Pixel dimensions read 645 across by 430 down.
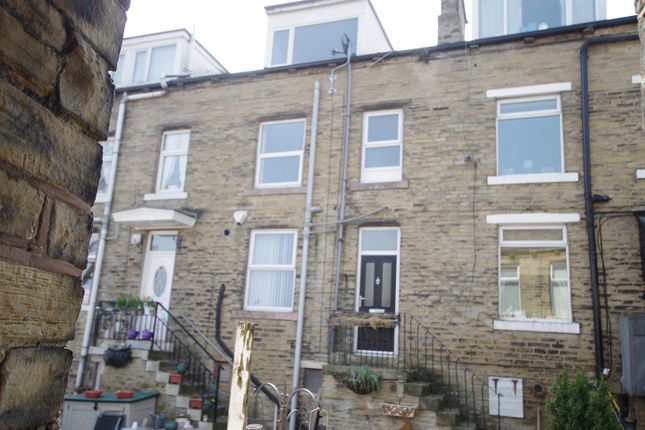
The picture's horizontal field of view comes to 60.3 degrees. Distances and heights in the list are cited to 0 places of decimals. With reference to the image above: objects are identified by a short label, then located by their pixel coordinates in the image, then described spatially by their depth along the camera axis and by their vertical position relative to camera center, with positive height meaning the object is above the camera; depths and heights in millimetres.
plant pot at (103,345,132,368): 12719 -853
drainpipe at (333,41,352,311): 12492 +3238
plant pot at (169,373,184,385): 12234 -1230
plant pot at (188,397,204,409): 11930 -1689
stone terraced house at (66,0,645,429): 10711 +2408
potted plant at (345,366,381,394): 10250 -881
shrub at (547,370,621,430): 8383 -906
